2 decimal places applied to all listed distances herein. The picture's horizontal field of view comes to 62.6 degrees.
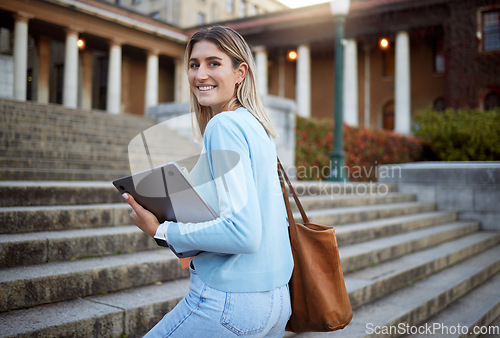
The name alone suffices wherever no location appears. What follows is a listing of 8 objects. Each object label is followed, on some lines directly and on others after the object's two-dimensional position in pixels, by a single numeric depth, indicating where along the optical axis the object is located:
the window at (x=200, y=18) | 38.47
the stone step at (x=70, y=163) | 6.32
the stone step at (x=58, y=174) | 5.66
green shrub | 16.25
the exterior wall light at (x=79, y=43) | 23.55
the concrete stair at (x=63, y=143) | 6.46
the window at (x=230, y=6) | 43.34
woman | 1.47
